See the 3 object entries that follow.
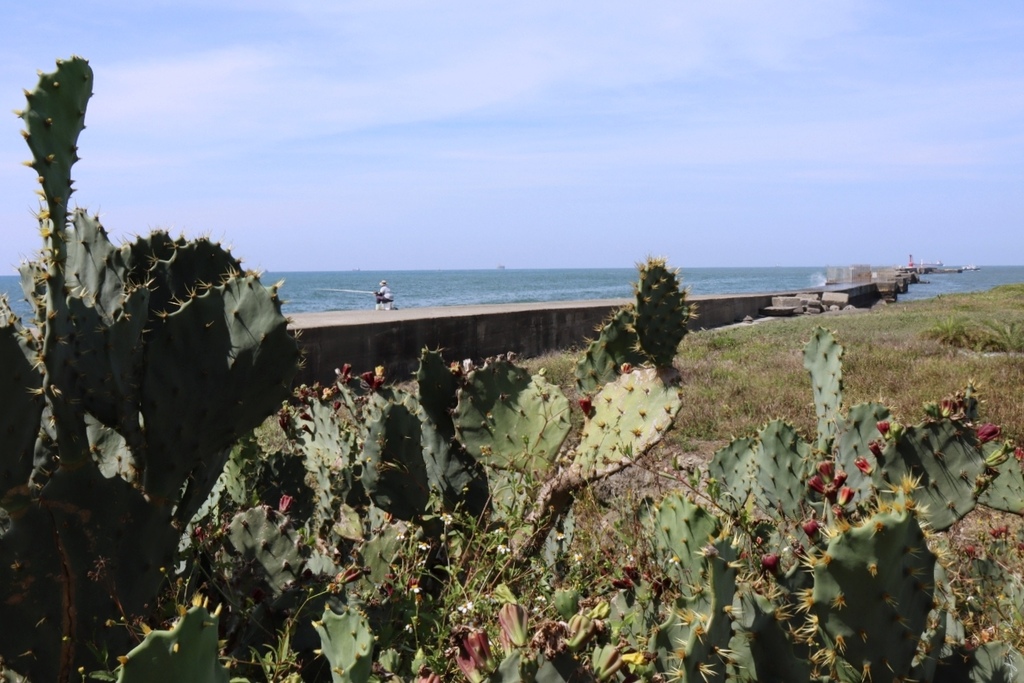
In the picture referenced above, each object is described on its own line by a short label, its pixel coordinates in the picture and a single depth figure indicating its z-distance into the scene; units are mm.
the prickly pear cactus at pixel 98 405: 2135
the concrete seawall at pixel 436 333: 10016
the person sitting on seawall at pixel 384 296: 25344
